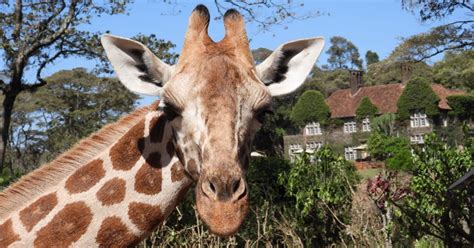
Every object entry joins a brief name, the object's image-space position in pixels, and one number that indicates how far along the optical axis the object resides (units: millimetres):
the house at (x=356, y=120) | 75250
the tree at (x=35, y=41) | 21031
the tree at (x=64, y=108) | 57188
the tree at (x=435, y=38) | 17516
